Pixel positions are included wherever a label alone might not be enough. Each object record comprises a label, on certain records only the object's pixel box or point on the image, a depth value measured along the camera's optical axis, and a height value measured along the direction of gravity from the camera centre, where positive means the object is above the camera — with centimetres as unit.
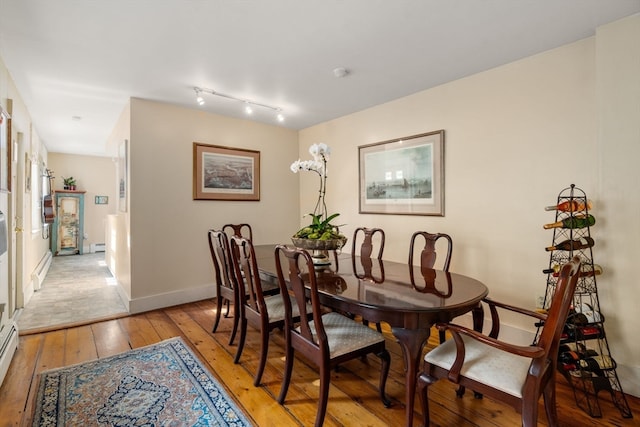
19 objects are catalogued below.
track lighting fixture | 325 +129
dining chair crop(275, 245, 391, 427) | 162 -75
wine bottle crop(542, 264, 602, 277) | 201 -41
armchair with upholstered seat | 125 -74
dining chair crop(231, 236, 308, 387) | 206 -73
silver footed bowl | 230 -25
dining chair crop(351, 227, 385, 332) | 210 -45
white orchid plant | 236 -11
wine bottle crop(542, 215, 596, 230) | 205 -8
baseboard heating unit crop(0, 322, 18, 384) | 217 -104
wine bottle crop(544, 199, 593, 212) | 207 +3
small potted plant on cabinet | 742 +68
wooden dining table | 146 -46
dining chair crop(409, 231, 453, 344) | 256 -35
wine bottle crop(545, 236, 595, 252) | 204 -23
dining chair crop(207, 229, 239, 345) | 253 -57
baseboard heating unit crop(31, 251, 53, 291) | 431 -99
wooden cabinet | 735 -32
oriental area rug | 174 -118
